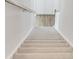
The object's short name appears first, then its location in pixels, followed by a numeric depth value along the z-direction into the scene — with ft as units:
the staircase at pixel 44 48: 5.65
